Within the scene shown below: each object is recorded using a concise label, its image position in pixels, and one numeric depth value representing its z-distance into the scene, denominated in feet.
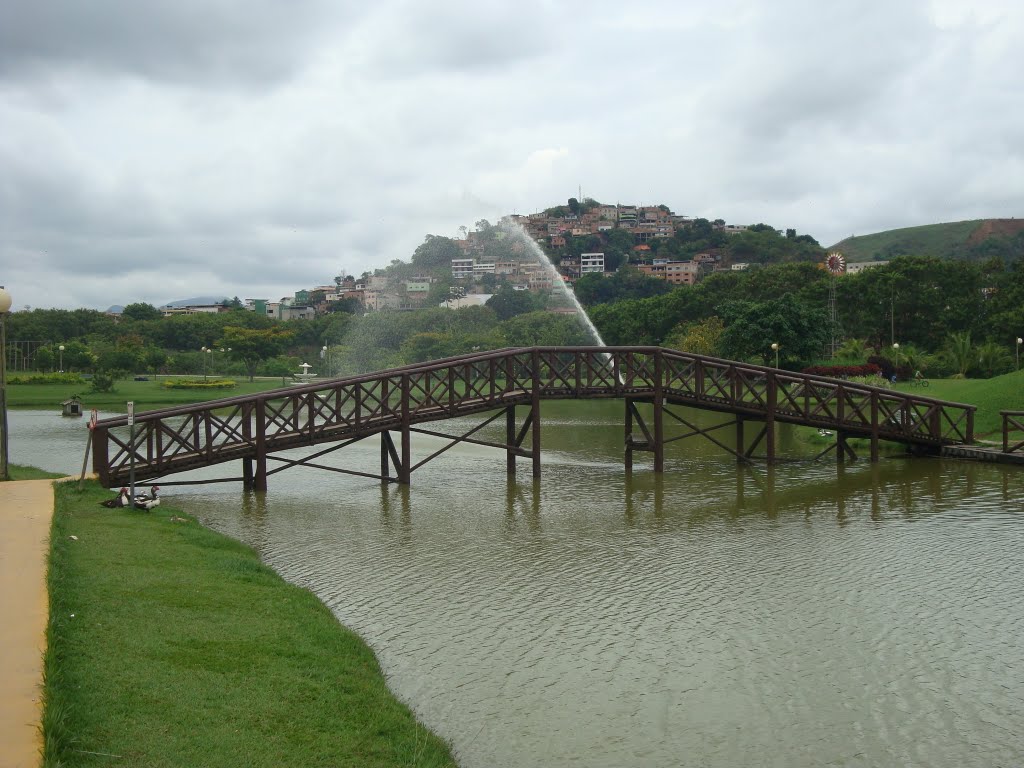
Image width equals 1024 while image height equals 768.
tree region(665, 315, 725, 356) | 263.29
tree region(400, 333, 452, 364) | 248.11
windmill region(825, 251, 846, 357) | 271.82
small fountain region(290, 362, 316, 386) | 281.82
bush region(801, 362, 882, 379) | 200.92
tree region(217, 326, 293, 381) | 306.35
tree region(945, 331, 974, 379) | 198.80
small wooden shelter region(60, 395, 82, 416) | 187.42
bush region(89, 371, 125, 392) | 228.63
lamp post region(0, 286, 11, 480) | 71.00
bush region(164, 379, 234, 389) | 249.96
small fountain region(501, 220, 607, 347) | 174.09
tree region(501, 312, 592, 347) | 243.81
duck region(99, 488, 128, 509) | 68.49
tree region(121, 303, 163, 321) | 461.78
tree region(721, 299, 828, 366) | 229.66
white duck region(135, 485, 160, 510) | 69.67
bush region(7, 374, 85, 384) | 256.93
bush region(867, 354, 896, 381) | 204.44
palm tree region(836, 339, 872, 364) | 229.86
